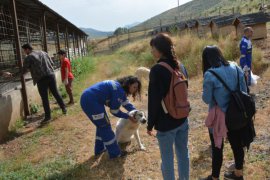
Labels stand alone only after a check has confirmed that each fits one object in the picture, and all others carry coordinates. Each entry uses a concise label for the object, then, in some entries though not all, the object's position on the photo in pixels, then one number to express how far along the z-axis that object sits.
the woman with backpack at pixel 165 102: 2.35
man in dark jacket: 5.60
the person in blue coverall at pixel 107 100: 3.47
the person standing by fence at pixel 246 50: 5.70
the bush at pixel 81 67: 12.44
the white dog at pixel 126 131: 3.95
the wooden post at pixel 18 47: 5.90
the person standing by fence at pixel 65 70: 6.91
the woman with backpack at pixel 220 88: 2.60
